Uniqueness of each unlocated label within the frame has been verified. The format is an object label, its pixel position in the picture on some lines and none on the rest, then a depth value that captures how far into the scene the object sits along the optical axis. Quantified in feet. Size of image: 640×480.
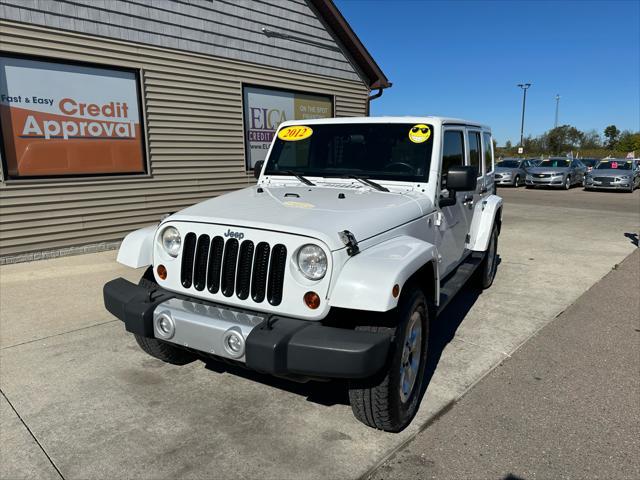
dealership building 21.81
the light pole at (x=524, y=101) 156.25
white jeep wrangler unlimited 7.96
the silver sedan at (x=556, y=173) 72.38
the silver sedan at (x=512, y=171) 77.51
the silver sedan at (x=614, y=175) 67.51
